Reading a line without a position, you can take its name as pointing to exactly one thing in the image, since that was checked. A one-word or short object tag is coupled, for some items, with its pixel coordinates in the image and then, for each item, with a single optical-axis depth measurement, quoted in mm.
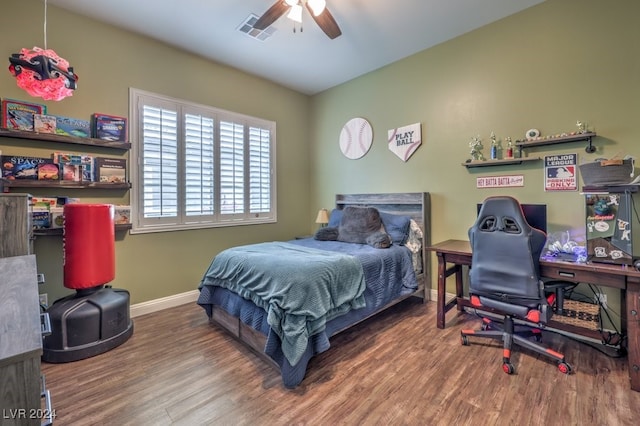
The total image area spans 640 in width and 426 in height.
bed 1969
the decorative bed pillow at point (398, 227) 3299
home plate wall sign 3529
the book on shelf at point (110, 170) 2793
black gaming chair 2027
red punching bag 2336
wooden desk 1821
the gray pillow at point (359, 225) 3395
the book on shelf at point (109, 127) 2783
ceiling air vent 2816
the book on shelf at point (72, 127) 2586
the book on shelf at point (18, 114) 2355
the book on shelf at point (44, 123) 2459
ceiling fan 2166
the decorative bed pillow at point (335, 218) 3921
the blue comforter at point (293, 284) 1944
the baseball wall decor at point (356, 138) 4051
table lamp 4344
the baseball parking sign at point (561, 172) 2506
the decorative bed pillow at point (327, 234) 3586
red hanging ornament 1874
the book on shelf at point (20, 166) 2354
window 3119
